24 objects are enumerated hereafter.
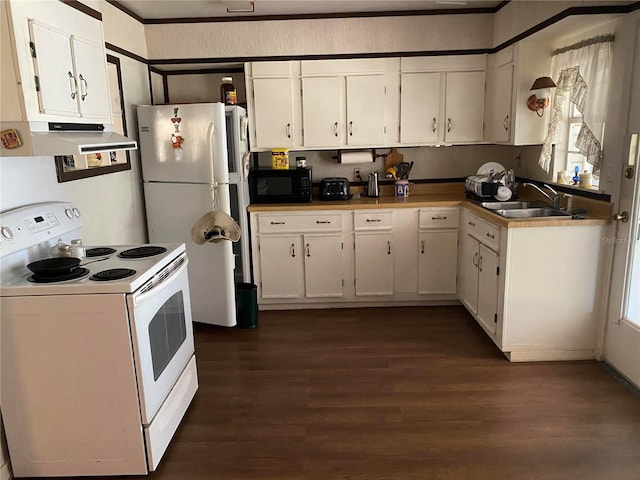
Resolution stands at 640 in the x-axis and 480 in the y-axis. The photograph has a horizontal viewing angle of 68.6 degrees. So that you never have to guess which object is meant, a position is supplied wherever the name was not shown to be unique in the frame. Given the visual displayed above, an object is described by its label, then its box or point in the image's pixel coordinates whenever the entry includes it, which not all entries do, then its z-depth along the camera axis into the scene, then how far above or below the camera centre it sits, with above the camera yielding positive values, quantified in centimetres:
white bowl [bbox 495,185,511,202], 368 -39
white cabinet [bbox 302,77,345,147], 404 +30
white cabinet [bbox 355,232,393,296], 402 -100
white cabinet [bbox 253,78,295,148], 403 +30
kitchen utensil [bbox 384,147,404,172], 447 -12
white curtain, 294 +36
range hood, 190 +4
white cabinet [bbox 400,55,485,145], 403 +38
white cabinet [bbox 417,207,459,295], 398 -90
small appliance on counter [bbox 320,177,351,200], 421 -38
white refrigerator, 345 -23
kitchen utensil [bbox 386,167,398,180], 440 -25
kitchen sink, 341 -51
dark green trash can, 377 -125
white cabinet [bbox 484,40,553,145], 346 +39
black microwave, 408 -32
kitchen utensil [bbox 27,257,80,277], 202 -49
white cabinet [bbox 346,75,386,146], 404 +30
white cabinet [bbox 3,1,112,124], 188 +40
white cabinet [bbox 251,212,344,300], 400 -91
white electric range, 195 -89
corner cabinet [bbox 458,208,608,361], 296 -95
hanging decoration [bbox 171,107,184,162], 349 +10
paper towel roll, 432 -10
